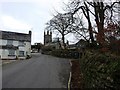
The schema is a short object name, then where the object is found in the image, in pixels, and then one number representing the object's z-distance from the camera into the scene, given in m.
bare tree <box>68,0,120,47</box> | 7.97
